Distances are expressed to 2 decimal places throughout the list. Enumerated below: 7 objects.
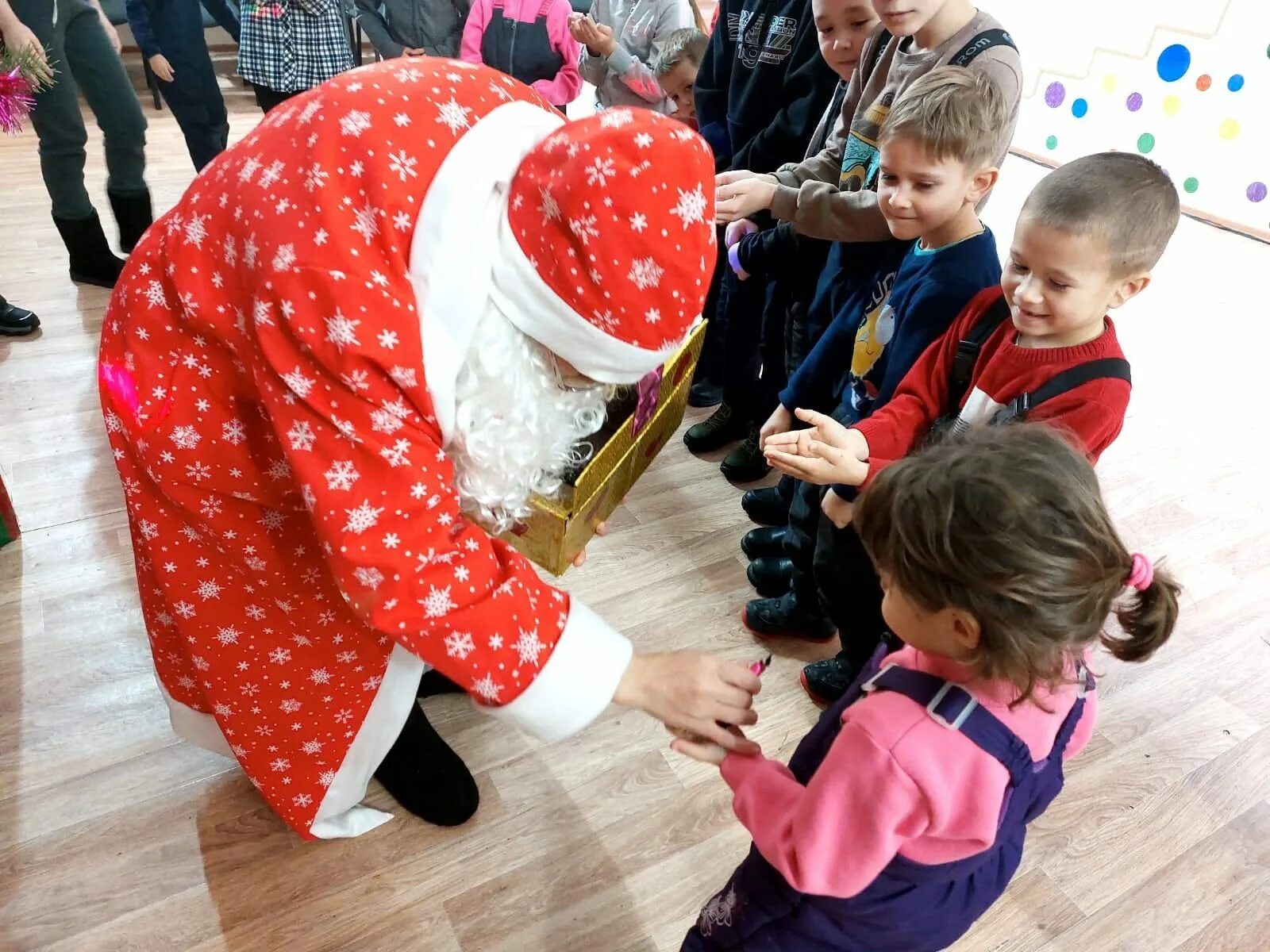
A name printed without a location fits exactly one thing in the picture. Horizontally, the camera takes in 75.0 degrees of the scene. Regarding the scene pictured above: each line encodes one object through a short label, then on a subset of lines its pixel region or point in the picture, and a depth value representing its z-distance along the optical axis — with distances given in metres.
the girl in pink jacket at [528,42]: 2.78
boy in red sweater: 0.98
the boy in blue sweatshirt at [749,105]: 1.72
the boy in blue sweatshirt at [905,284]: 1.12
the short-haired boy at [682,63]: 2.11
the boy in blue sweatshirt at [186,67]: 2.75
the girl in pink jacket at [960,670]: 0.64
